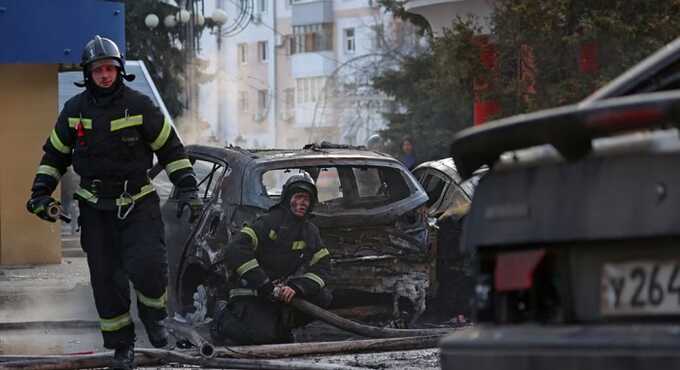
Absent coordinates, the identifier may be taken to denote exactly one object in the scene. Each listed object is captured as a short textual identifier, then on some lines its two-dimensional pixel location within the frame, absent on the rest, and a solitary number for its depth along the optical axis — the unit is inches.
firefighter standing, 349.1
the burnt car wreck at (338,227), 463.5
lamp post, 1342.3
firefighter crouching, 440.5
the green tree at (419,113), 1346.0
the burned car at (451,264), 500.7
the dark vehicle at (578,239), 177.0
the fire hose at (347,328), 437.7
